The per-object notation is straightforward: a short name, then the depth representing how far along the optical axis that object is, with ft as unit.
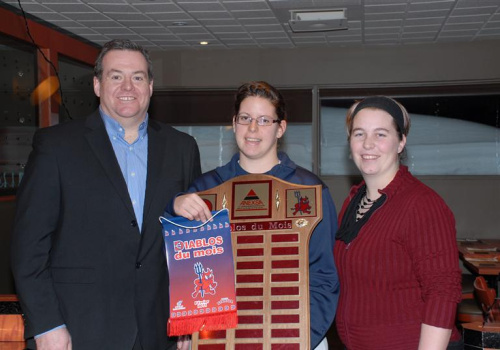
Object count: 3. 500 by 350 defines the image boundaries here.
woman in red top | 6.17
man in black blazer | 7.22
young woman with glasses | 7.07
